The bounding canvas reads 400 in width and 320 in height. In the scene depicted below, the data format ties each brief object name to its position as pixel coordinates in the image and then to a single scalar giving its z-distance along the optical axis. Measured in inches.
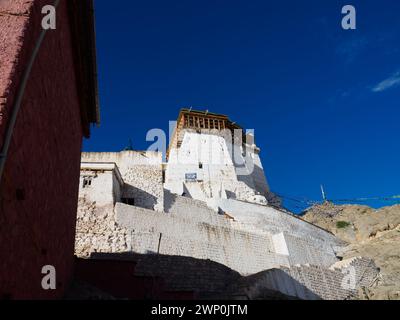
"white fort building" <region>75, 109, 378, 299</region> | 695.7
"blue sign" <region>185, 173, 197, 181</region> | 1360.4
